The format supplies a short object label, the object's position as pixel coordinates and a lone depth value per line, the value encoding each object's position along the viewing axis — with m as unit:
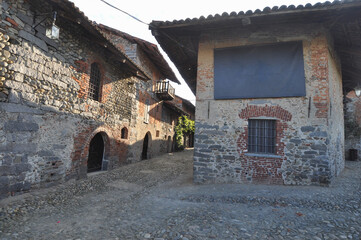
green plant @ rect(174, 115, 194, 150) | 20.28
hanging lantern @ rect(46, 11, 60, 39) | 5.03
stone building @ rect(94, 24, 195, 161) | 11.77
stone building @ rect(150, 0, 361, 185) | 5.42
